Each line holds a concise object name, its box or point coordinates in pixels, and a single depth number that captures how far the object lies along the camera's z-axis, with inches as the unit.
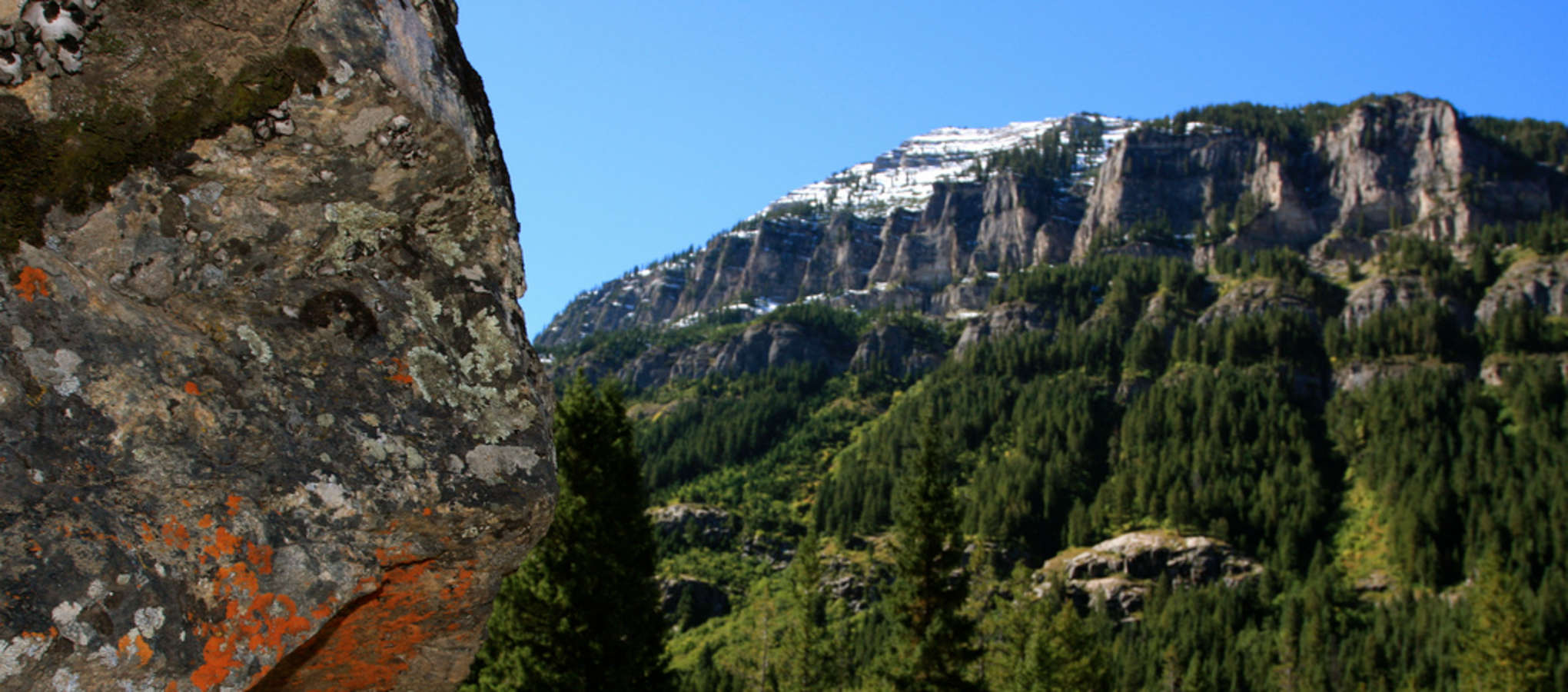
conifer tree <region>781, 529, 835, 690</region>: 1568.7
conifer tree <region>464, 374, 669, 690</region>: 668.1
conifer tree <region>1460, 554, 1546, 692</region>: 1889.8
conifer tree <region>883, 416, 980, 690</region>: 995.9
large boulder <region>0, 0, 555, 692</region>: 134.9
